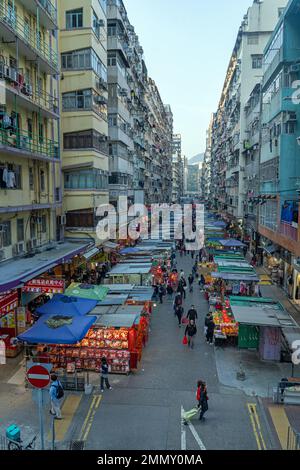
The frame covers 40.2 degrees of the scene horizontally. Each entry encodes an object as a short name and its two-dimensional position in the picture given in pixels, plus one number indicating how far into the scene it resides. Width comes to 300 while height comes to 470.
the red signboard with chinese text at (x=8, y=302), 16.45
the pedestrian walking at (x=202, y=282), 32.62
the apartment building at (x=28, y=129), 19.39
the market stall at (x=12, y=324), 17.70
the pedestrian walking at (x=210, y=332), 19.69
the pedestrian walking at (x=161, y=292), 28.06
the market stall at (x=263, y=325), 16.80
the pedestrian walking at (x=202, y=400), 12.62
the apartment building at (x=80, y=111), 29.67
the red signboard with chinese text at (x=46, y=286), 18.73
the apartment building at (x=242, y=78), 53.16
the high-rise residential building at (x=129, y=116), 39.09
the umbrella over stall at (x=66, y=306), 17.22
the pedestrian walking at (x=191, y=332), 19.27
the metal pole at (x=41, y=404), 9.19
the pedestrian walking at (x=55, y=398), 12.74
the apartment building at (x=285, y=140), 26.81
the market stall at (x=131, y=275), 26.50
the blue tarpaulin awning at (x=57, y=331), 14.93
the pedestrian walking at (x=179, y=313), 22.77
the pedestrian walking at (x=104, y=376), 15.01
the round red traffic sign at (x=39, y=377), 9.27
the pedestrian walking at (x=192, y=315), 21.10
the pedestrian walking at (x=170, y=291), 29.56
